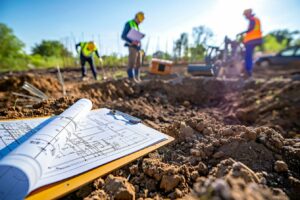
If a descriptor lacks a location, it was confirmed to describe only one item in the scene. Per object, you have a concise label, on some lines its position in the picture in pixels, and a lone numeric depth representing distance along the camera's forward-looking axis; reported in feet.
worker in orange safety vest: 17.25
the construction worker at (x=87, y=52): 19.58
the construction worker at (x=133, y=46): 15.35
